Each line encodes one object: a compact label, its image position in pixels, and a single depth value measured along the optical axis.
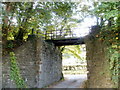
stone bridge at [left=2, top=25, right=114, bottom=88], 6.17
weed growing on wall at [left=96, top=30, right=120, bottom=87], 5.29
